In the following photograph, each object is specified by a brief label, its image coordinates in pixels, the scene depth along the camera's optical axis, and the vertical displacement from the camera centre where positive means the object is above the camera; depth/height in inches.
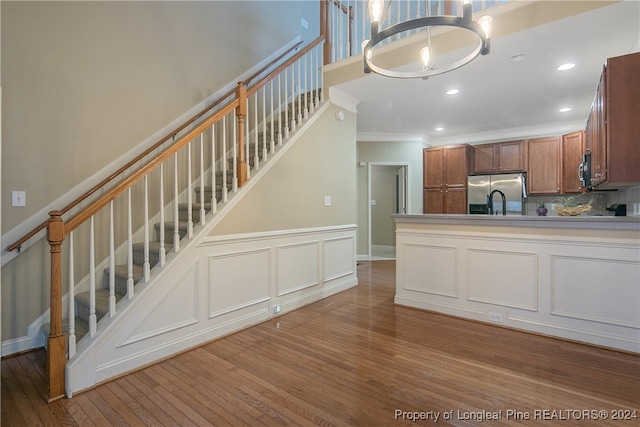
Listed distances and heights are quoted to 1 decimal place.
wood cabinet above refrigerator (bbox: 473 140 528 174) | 227.1 +40.0
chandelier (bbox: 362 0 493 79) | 71.6 +43.7
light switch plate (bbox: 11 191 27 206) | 100.6 +5.3
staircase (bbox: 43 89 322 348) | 99.1 -11.4
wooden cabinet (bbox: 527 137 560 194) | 214.7 +31.3
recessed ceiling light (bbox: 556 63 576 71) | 129.6 +59.7
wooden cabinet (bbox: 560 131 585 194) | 205.8 +33.7
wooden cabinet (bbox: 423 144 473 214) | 244.7 +26.6
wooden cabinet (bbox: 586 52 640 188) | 92.4 +27.3
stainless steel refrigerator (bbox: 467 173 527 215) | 225.5 +14.1
